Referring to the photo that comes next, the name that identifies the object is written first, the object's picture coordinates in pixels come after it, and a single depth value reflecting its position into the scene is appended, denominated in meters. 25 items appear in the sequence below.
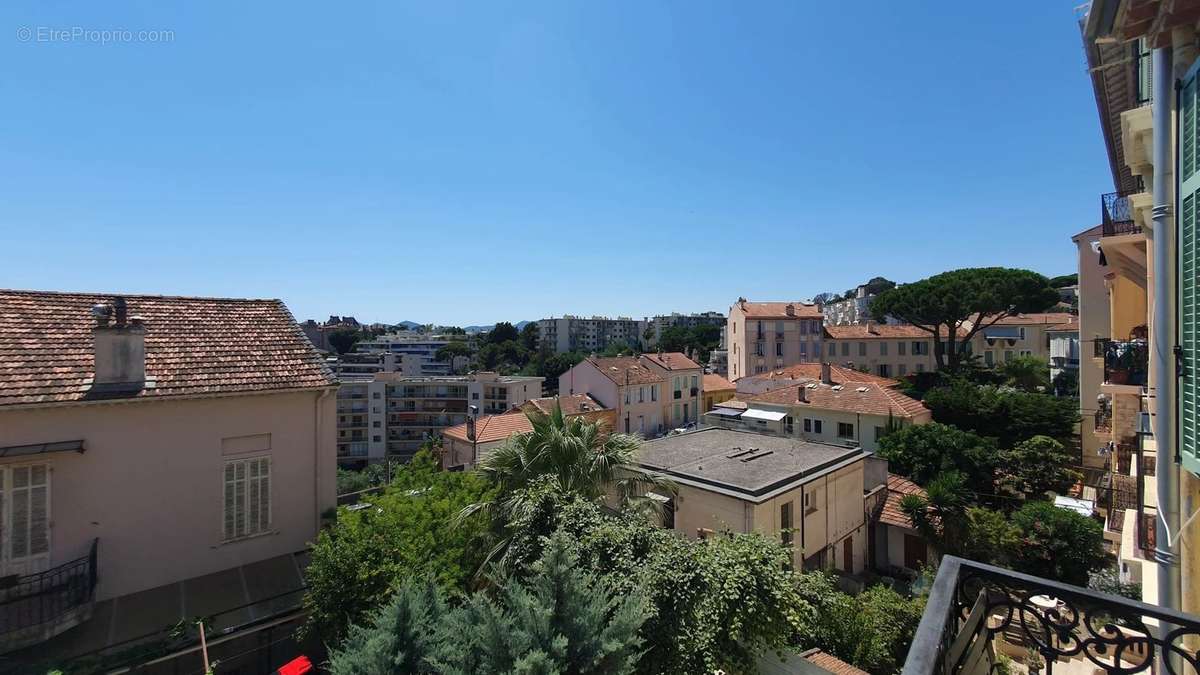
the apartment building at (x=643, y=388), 40.31
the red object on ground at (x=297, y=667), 7.02
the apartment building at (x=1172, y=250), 3.26
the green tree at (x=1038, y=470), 22.95
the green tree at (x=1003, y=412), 28.38
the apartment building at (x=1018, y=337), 50.84
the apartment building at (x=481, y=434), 28.16
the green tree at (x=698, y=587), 6.40
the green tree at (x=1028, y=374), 41.69
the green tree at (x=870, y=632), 11.19
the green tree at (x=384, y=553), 7.30
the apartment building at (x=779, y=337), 55.72
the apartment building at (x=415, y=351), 107.31
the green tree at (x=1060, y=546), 16.58
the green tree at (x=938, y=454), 24.36
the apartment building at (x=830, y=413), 28.81
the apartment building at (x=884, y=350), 54.69
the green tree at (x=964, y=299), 44.34
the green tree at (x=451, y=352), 120.63
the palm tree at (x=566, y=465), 9.49
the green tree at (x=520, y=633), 5.42
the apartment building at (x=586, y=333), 142.38
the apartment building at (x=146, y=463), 7.02
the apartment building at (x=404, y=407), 70.31
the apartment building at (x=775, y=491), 13.38
